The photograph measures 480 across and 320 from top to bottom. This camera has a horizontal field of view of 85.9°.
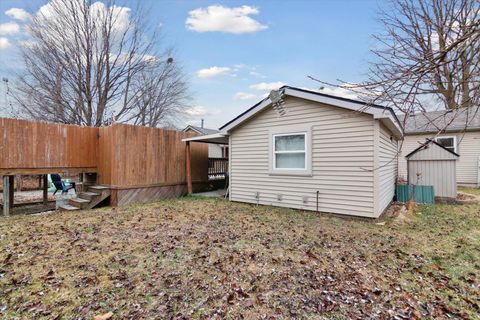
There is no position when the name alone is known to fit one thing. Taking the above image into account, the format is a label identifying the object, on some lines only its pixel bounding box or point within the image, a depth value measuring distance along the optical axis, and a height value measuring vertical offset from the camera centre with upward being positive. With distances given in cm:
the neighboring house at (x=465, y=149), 1252 +75
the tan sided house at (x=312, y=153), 601 +28
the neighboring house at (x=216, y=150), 1856 +101
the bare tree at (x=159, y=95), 1806 +522
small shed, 861 -18
